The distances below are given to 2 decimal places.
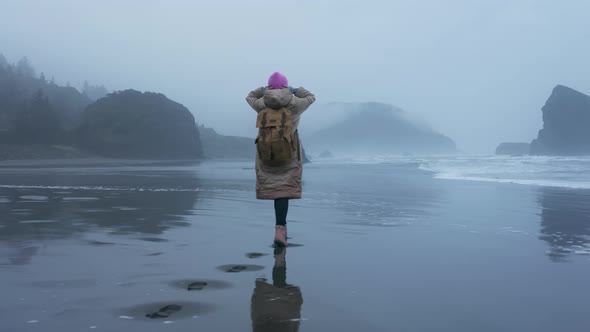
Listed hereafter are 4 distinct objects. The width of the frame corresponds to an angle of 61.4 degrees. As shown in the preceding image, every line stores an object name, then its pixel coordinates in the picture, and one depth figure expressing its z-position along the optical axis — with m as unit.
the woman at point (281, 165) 4.97
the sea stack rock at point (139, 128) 83.94
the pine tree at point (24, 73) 119.96
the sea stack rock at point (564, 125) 115.56
